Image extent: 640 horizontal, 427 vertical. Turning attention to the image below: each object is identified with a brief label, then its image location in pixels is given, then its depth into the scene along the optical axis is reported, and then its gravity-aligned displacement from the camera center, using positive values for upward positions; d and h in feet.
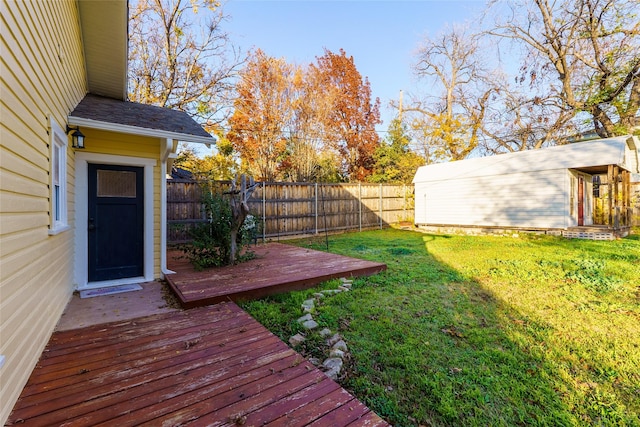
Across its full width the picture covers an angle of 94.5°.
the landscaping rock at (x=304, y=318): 10.51 -3.82
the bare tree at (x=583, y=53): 33.60 +20.07
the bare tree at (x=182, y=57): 38.04 +21.40
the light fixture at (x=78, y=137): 12.23 +3.16
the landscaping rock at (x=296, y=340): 8.92 -3.91
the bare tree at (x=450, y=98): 51.90 +21.22
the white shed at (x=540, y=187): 28.40 +2.64
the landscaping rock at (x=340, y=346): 8.52 -3.92
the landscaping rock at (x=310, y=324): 9.95 -3.84
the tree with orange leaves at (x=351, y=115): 54.70 +18.89
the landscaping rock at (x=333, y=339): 8.91 -3.92
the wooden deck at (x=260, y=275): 12.14 -3.16
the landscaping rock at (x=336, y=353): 8.12 -3.92
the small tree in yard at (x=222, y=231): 16.40 -1.12
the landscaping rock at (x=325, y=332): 9.37 -3.88
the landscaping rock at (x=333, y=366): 7.31 -3.97
